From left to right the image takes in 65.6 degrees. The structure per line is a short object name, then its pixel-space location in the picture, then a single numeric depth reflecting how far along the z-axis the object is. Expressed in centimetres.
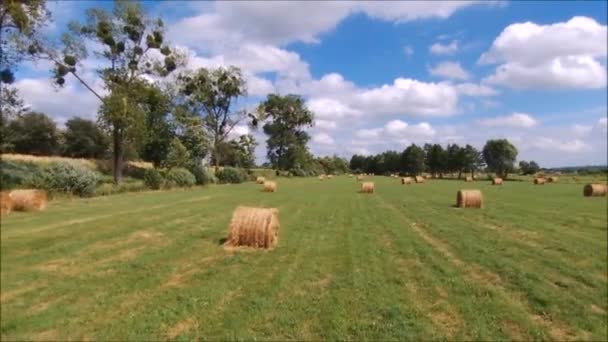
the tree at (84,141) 4862
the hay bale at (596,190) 3164
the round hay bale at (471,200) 2303
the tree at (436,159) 11031
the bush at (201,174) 4153
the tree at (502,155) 10362
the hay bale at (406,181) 5639
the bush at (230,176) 5066
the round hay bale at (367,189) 3597
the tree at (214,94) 6378
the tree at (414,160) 11650
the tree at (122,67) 3044
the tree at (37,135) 4072
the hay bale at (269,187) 3426
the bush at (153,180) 3006
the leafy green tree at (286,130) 9556
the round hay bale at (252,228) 1113
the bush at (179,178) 3306
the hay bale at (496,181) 5613
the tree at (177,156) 4122
